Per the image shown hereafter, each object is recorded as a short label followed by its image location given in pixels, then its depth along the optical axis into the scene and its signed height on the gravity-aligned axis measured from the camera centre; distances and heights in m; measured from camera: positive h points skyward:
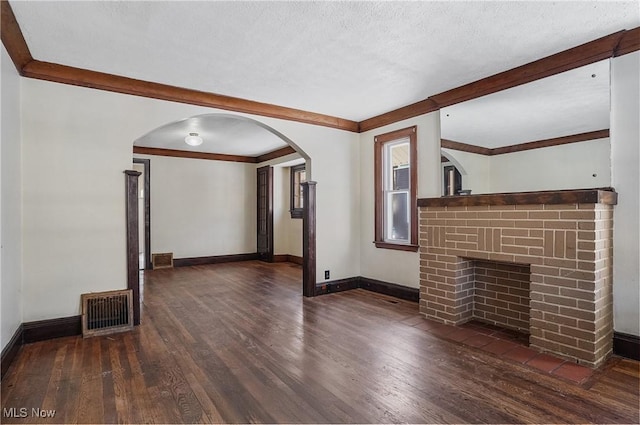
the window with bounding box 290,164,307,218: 8.02 +0.55
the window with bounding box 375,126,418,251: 4.80 +0.27
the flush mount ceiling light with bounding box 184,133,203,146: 5.67 +1.24
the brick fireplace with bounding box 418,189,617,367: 2.60 -0.49
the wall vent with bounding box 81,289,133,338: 3.22 -0.96
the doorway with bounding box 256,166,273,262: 8.02 -0.01
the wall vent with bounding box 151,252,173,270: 7.09 -0.99
